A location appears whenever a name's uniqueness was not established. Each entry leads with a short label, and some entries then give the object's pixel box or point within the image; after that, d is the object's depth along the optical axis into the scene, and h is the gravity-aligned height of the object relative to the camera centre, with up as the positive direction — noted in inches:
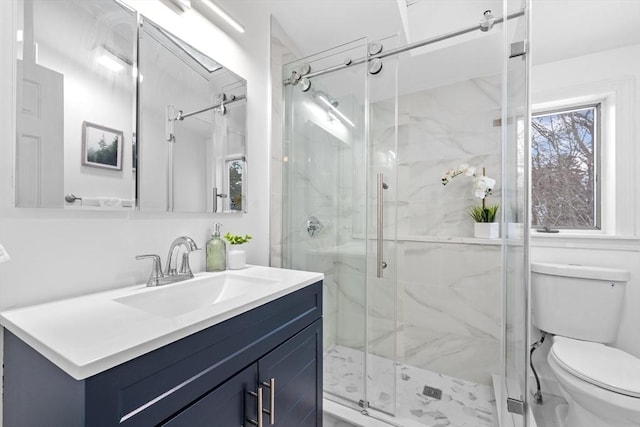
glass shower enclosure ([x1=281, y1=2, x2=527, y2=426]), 52.7 -3.5
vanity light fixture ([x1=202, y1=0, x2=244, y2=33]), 48.9 +36.4
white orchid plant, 75.4 +6.8
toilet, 44.9 -27.3
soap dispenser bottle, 48.4 -6.8
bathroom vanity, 19.2 -12.6
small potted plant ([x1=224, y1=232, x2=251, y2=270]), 50.6 -7.5
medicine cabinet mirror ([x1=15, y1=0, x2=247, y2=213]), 30.4 +13.3
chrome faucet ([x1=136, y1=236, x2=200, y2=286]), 39.2 -8.1
